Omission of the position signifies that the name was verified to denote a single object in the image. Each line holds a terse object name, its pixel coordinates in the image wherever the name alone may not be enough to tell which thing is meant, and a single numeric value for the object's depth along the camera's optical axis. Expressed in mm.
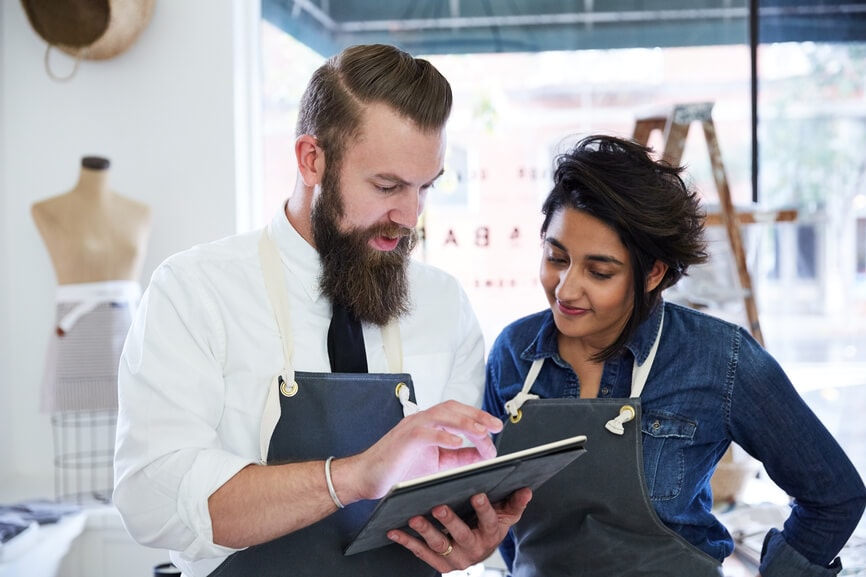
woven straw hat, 2996
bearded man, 1447
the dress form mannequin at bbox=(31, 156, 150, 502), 2820
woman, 1727
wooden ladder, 2779
